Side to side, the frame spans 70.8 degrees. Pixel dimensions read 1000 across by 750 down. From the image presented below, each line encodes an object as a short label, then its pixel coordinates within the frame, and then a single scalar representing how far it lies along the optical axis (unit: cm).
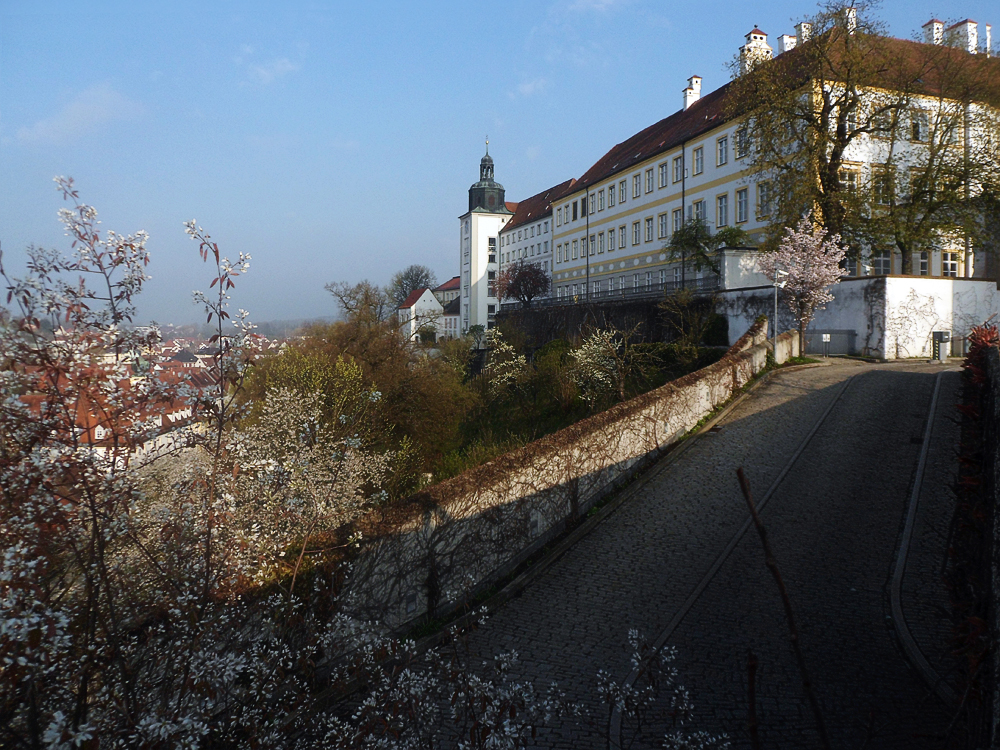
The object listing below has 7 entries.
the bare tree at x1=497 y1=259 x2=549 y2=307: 6975
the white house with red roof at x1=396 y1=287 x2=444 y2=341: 10794
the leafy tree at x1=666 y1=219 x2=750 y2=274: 3577
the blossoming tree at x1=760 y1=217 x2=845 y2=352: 2717
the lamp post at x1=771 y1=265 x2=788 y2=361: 2440
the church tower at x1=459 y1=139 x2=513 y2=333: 9769
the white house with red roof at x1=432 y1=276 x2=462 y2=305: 12650
